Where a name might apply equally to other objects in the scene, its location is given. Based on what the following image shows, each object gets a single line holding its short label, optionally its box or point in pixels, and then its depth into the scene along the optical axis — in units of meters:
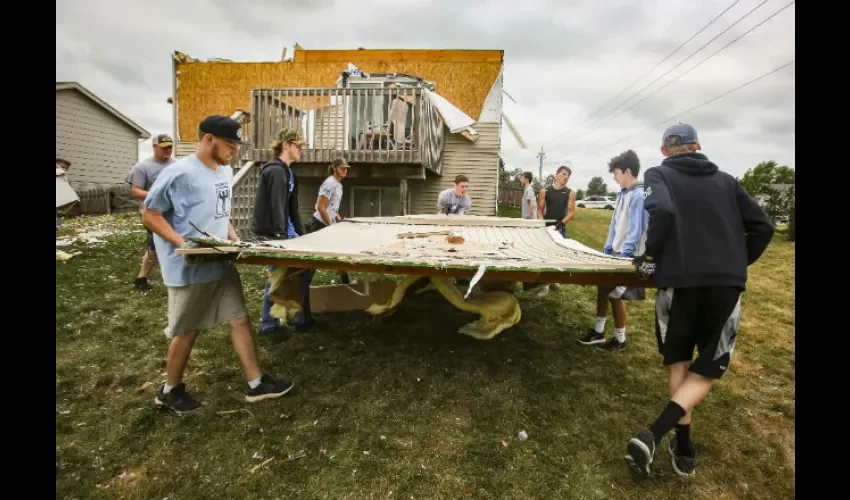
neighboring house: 15.13
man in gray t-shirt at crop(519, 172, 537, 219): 7.09
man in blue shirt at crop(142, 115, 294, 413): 2.35
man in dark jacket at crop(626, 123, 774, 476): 2.06
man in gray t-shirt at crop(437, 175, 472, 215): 6.49
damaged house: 8.23
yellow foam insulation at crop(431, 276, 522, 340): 3.34
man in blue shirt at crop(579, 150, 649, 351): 3.42
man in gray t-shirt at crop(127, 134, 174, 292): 4.63
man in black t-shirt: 5.81
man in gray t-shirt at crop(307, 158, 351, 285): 4.62
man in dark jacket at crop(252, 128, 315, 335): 3.58
